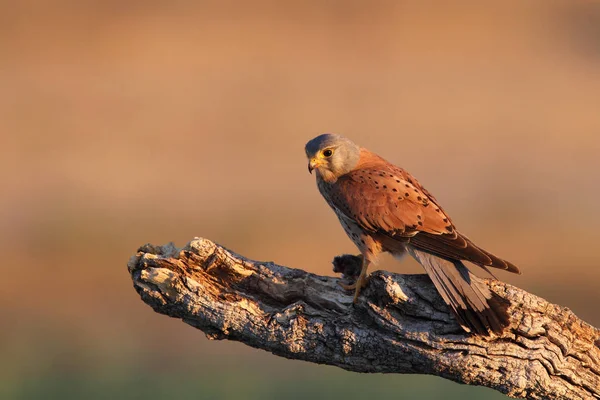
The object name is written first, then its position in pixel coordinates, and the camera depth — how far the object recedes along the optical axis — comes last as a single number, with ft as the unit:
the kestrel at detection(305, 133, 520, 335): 28.73
